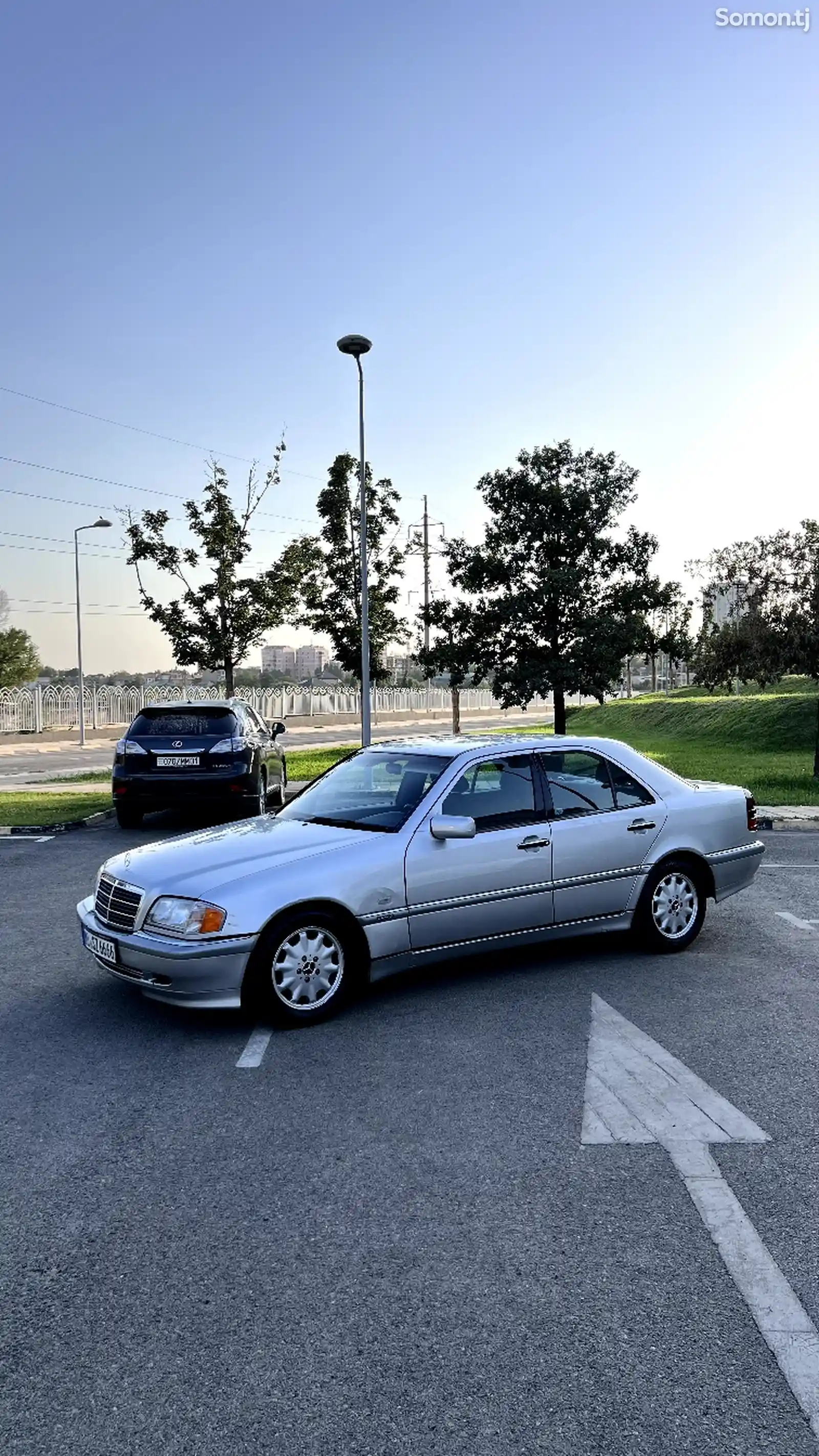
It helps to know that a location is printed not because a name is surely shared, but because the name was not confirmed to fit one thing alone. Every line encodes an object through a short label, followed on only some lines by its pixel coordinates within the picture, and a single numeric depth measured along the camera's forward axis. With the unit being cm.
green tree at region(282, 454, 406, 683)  2702
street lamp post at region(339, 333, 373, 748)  1942
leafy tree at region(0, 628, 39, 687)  7800
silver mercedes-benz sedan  562
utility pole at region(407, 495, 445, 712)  6106
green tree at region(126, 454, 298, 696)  2411
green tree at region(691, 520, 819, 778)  1814
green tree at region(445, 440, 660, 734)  2111
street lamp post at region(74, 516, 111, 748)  3953
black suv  1369
